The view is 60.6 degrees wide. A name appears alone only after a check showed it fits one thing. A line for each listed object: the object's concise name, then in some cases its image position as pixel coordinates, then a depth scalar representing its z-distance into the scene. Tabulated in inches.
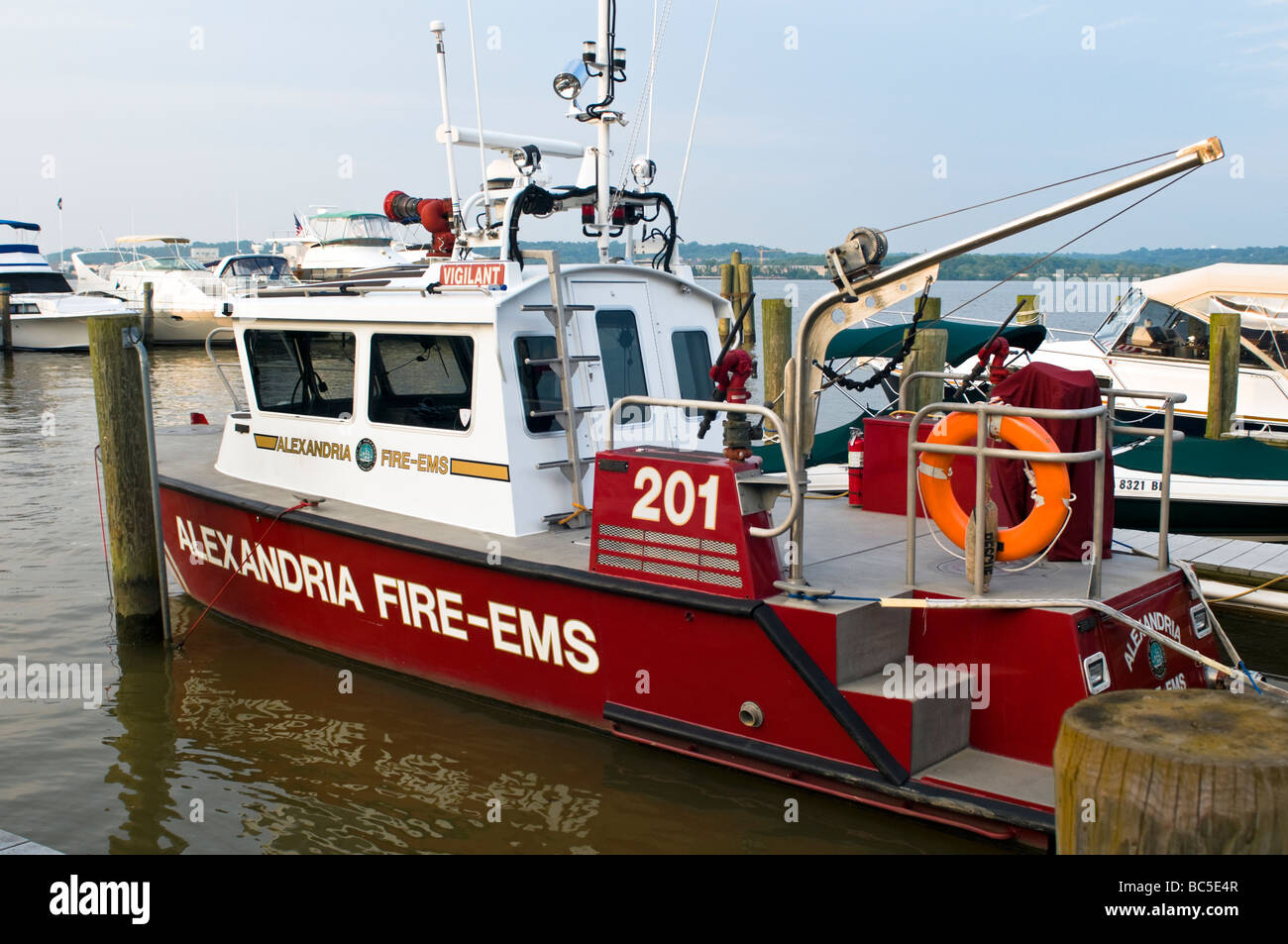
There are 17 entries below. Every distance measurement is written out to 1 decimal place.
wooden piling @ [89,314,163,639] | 307.7
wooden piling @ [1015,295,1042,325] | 524.9
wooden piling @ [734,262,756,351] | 645.3
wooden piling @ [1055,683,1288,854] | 101.6
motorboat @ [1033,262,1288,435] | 541.6
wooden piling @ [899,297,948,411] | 461.7
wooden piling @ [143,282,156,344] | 1433.3
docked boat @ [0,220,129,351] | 1369.3
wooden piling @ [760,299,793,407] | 583.5
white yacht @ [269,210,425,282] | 1560.0
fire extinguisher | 289.3
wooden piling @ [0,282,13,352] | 1368.1
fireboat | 197.2
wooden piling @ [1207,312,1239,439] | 473.4
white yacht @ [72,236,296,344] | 1503.4
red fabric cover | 217.2
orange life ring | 200.5
